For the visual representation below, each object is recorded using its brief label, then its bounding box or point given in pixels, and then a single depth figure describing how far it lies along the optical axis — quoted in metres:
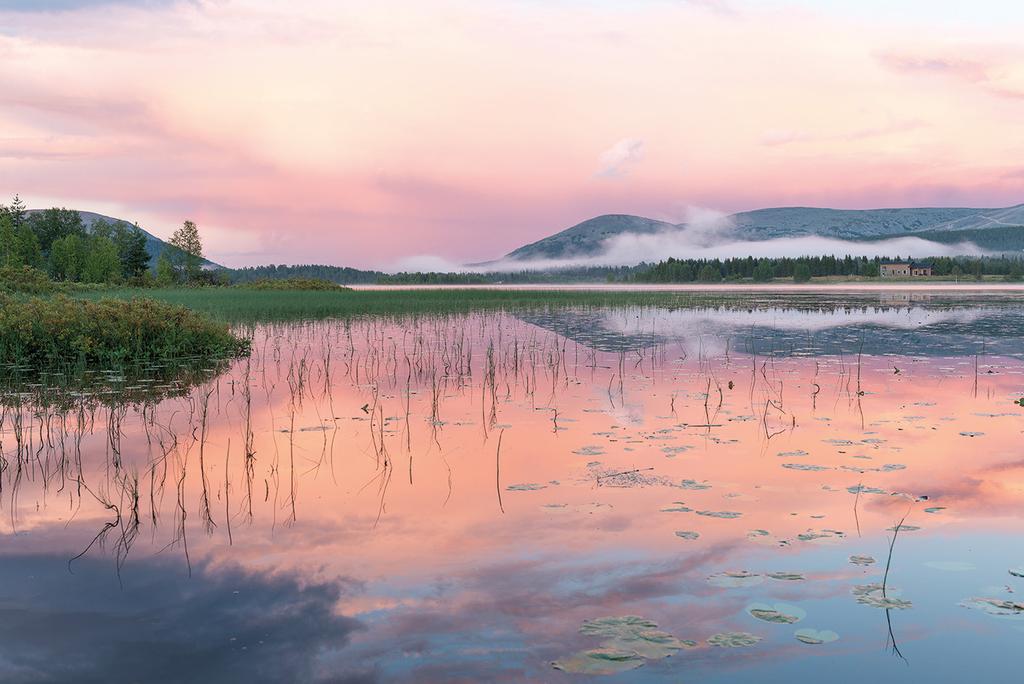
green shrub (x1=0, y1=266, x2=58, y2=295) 78.90
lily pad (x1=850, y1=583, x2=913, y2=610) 8.71
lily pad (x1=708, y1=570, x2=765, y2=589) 9.30
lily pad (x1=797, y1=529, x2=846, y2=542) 10.82
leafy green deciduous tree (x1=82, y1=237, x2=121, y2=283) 132.25
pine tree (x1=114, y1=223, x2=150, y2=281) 169.75
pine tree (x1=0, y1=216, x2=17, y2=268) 123.62
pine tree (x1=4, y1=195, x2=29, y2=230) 164.94
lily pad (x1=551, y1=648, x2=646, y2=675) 7.38
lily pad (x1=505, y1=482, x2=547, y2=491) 13.47
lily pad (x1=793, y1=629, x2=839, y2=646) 7.92
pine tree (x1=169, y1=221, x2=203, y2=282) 192.00
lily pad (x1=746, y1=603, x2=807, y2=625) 8.38
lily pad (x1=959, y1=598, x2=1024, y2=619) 8.55
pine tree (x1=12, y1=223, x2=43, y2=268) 128.88
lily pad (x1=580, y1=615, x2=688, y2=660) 7.76
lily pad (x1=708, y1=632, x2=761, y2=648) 7.86
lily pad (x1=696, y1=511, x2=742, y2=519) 11.86
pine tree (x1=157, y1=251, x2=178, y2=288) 160.62
